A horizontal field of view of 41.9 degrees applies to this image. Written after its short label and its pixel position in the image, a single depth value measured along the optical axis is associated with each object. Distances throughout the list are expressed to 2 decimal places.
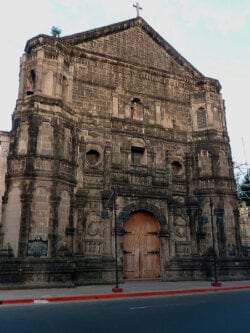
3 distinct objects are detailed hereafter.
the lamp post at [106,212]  15.73
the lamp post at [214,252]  15.10
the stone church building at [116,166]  15.18
